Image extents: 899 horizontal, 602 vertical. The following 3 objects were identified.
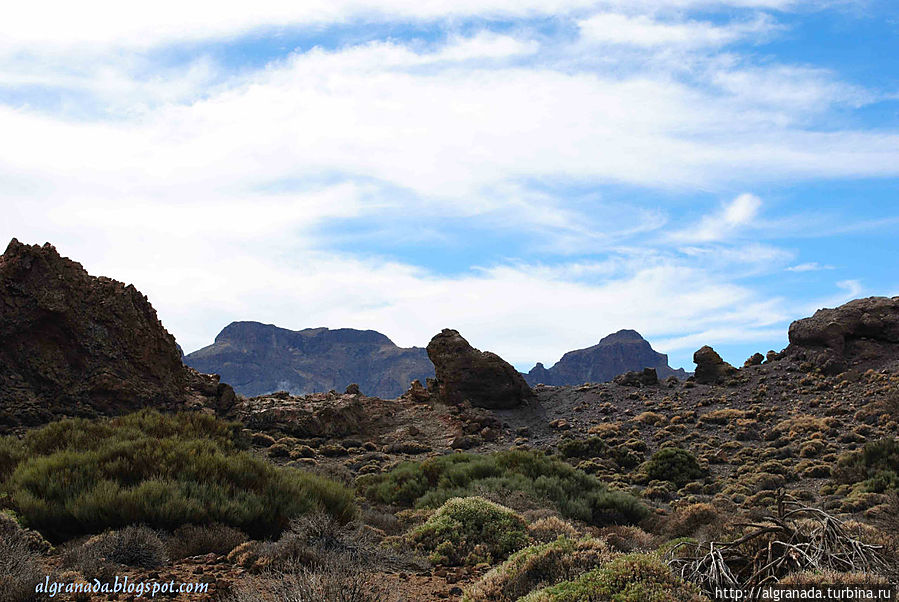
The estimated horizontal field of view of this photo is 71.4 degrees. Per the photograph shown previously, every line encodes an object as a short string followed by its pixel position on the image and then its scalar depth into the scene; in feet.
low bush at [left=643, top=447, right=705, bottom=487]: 69.62
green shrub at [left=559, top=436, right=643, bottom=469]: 81.82
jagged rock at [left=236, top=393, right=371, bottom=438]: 88.48
